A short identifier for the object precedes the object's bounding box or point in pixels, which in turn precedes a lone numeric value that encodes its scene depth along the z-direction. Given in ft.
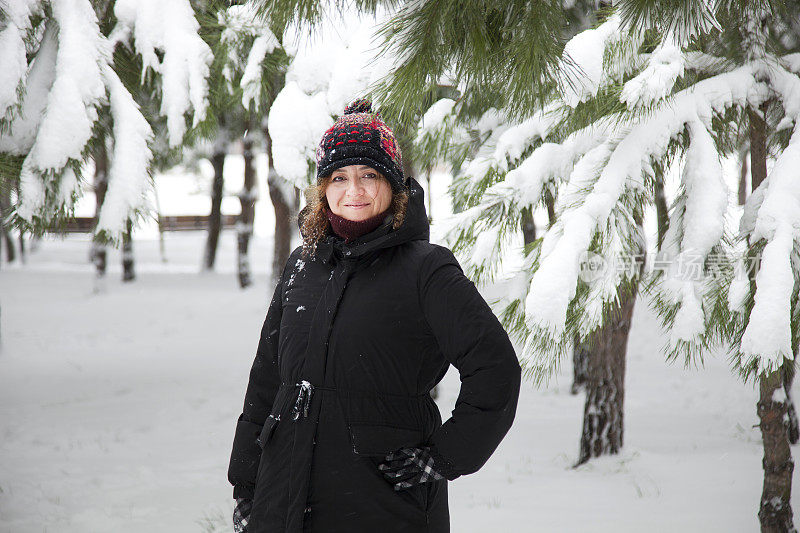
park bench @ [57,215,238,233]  117.70
